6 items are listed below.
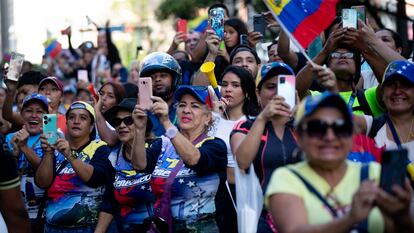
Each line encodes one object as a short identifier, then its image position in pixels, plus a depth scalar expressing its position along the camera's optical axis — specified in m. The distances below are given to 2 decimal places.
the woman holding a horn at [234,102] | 13.89
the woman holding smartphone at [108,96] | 16.96
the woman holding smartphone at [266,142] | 10.87
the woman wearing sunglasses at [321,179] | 8.54
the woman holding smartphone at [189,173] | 12.78
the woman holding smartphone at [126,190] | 14.27
